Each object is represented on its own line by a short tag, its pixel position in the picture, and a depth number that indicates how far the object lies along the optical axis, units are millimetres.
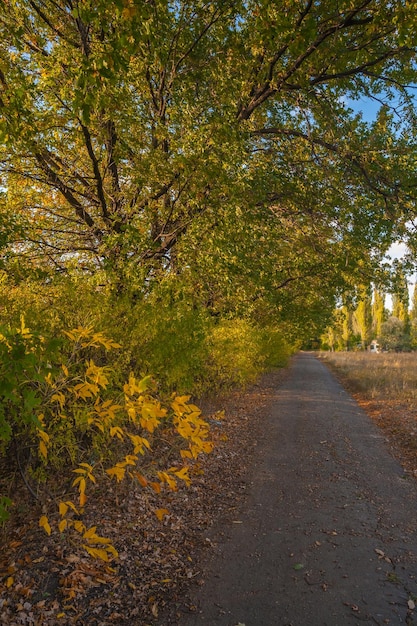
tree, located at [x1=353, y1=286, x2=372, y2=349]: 58159
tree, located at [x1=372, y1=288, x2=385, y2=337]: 59625
